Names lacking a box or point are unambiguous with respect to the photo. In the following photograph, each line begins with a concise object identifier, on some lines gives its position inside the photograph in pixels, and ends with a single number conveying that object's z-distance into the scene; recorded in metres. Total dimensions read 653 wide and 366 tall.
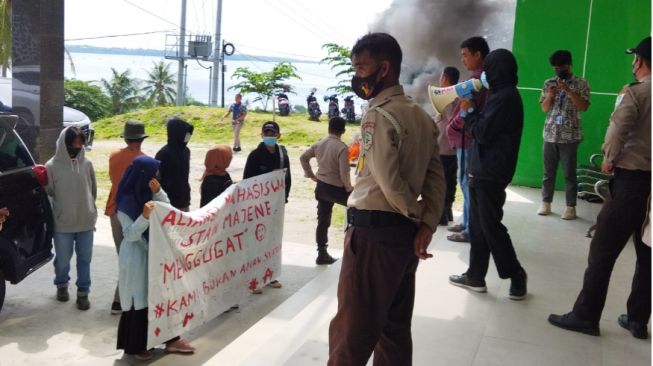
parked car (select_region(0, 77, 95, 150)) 7.32
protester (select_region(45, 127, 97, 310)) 5.18
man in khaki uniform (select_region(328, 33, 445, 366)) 2.62
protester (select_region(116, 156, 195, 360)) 4.23
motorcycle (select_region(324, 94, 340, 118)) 26.10
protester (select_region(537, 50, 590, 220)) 6.64
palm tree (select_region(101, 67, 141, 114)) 43.38
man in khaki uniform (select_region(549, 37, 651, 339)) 3.45
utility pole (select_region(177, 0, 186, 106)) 36.66
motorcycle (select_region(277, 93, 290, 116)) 25.92
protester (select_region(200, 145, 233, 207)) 5.36
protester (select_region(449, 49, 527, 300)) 4.07
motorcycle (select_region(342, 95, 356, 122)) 26.16
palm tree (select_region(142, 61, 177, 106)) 52.28
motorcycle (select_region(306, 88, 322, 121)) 25.69
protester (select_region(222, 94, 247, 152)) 18.81
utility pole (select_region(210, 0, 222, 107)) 36.72
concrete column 7.20
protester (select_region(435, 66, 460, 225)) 6.05
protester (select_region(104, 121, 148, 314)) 5.16
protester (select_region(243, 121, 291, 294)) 5.83
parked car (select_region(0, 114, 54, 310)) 4.88
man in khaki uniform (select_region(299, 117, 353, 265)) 6.38
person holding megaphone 4.70
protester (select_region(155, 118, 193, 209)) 5.23
